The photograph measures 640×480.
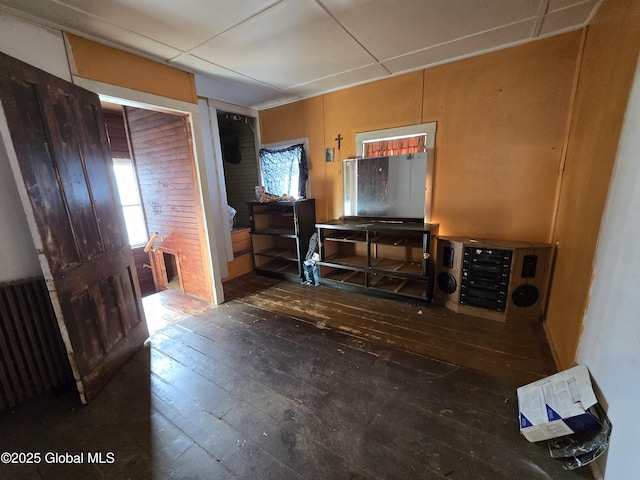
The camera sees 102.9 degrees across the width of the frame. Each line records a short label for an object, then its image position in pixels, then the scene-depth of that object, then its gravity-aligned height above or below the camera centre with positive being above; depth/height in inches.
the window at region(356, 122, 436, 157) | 114.2 +18.1
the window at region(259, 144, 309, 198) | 148.8 +7.8
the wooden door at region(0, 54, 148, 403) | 57.4 -5.0
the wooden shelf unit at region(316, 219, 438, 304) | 112.2 -40.4
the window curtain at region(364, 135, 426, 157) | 117.9 +15.5
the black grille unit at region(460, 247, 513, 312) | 94.3 -38.0
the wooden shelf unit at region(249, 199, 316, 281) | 143.9 -29.0
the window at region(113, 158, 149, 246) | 162.6 -8.8
